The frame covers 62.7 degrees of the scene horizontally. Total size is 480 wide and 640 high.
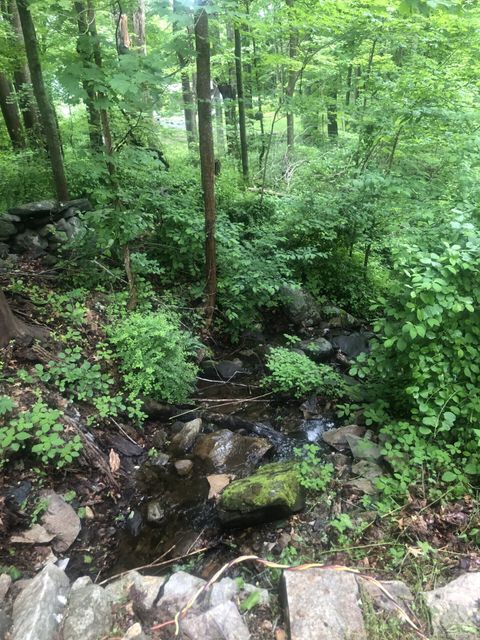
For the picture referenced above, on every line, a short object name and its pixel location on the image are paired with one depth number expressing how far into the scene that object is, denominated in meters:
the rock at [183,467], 4.54
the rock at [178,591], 2.63
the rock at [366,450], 4.12
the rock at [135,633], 2.36
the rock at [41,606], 2.28
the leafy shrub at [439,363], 3.59
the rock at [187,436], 4.89
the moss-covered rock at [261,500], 3.57
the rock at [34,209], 6.58
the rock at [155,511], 3.96
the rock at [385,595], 2.54
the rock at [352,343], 7.05
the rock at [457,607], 2.37
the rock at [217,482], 4.22
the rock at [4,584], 2.65
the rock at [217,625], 2.40
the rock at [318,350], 6.70
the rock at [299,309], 7.70
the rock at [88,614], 2.38
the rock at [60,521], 3.51
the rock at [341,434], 4.66
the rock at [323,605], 2.38
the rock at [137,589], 2.65
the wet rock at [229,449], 4.66
